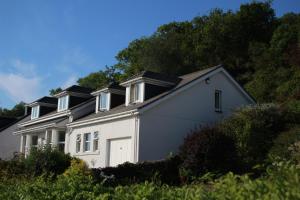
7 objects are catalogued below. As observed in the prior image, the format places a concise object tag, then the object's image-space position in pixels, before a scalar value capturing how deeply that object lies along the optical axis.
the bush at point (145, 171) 18.56
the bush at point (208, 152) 19.58
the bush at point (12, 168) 20.00
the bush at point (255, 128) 23.14
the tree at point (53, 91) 73.19
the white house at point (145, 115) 24.95
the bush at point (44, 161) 20.25
